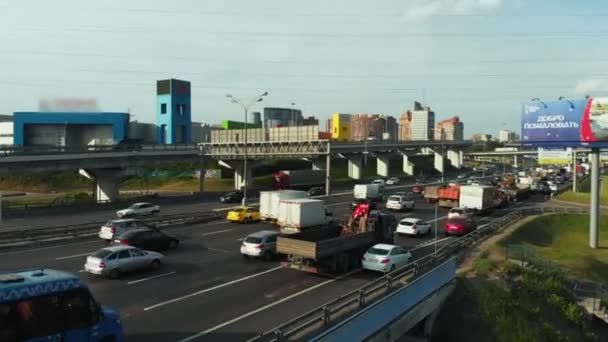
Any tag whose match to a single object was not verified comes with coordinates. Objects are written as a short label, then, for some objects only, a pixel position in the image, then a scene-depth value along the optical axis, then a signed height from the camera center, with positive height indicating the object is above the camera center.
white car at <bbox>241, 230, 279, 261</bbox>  26.10 -5.05
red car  36.62 -5.47
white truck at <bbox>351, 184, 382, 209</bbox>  59.59 -5.08
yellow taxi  40.41 -5.30
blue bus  10.45 -3.54
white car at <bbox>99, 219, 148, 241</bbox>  30.89 -4.92
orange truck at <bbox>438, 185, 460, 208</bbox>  53.81 -4.91
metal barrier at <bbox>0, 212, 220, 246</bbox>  29.80 -5.34
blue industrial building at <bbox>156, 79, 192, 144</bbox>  102.69 +7.64
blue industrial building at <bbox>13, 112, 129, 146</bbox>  98.19 +3.93
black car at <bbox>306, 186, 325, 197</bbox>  67.15 -5.70
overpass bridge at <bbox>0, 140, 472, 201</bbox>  53.53 -0.94
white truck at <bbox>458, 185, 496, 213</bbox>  50.12 -4.67
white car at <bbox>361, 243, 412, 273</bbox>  23.56 -5.11
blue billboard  42.25 +2.51
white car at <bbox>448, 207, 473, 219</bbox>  43.66 -5.44
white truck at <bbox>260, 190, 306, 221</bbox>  39.00 -4.17
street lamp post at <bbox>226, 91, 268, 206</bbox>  48.74 -4.56
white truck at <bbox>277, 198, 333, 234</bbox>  33.44 -4.41
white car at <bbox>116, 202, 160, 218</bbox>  44.34 -5.59
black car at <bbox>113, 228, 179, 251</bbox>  27.11 -5.01
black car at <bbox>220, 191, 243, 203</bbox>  58.78 -5.72
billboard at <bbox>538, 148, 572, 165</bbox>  90.91 -0.80
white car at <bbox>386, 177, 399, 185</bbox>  94.66 -5.79
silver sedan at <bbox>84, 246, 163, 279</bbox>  21.42 -4.91
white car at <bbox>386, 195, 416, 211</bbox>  50.28 -5.25
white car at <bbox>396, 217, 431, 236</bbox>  35.28 -5.38
